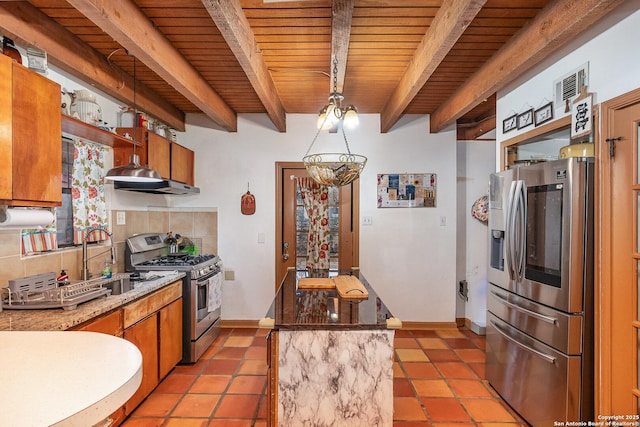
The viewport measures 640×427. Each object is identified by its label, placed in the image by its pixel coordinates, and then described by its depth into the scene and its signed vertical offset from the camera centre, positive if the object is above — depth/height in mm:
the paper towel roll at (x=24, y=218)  1698 -33
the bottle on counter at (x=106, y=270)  2622 -486
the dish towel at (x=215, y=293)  3393 -872
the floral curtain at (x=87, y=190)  2584 +178
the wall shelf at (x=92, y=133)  2148 +574
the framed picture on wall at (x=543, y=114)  2178 +659
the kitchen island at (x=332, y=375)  1673 -835
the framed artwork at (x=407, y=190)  3986 +255
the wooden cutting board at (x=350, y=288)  2095 -524
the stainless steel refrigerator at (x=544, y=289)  1859 -492
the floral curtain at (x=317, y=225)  4082 -170
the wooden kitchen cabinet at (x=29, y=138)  1550 +375
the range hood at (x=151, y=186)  2951 +235
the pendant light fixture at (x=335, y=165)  2213 +313
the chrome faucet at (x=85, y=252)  2432 -332
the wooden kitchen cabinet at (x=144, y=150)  2895 +548
